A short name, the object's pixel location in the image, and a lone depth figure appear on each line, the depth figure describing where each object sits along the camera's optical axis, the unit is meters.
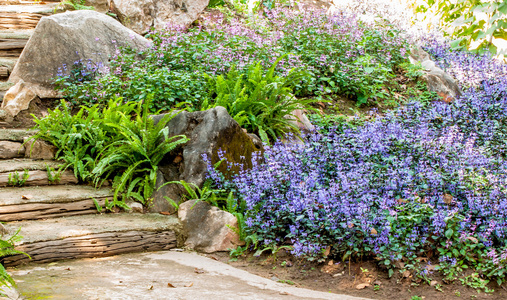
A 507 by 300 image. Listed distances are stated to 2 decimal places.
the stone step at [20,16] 8.02
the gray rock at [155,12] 8.91
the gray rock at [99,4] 9.30
